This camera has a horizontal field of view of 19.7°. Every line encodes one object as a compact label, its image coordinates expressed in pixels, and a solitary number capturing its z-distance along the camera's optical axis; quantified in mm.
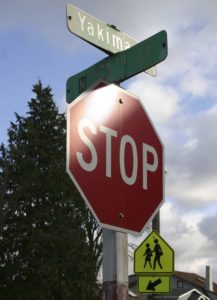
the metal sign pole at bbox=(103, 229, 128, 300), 3533
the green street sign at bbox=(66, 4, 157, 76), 4121
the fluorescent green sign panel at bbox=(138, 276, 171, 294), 11219
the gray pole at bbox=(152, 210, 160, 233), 17859
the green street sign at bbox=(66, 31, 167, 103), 4094
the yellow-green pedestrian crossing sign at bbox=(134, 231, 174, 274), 11102
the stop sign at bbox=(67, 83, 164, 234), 3342
